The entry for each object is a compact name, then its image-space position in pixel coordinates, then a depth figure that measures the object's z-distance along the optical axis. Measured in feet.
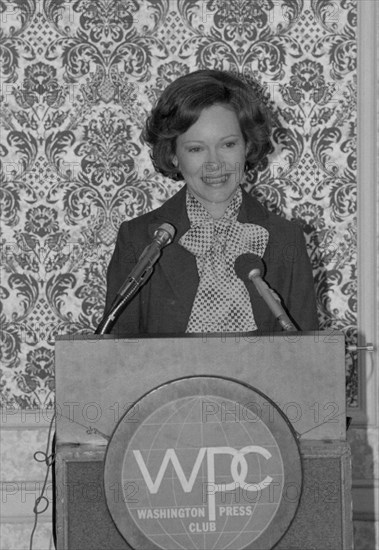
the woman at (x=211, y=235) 16.64
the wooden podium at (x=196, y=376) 14.67
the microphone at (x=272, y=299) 15.09
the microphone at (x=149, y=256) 15.24
